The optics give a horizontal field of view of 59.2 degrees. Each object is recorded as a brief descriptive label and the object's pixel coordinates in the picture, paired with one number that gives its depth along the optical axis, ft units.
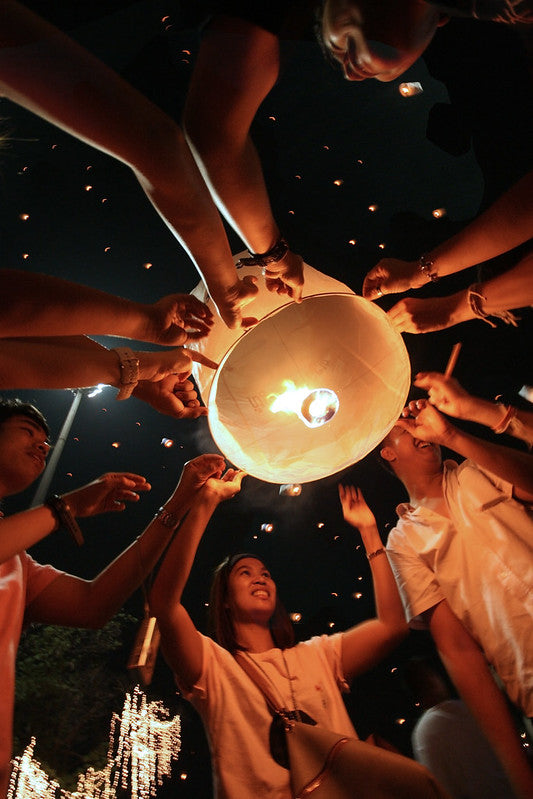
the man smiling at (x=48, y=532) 5.03
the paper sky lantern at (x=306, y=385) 4.97
